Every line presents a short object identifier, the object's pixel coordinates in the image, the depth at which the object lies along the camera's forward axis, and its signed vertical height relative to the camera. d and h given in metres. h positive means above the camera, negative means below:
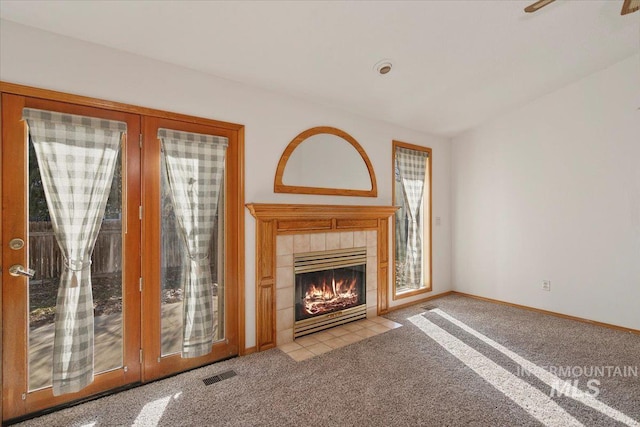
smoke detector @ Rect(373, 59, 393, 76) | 2.97 +1.38
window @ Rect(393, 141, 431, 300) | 4.49 -0.06
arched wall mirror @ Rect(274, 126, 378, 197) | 3.34 +0.56
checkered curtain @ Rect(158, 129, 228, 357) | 2.65 +0.01
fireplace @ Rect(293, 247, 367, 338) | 3.41 -0.80
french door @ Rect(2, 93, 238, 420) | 2.08 -0.31
